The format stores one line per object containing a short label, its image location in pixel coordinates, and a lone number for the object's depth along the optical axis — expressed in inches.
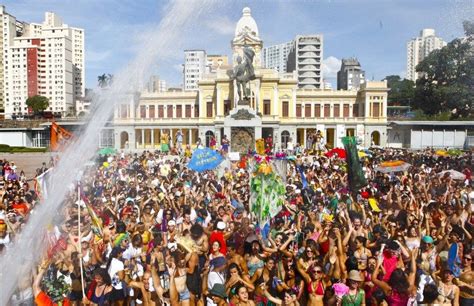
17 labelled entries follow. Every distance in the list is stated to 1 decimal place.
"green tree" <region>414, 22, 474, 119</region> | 1790.1
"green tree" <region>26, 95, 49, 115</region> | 3418.8
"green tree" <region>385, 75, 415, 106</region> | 3027.8
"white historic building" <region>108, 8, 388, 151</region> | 2228.1
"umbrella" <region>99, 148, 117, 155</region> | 676.4
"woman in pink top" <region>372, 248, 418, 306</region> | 227.0
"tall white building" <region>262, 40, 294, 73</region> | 6053.2
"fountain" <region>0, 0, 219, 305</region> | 230.4
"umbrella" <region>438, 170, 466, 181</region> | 601.9
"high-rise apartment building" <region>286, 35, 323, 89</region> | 4402.1
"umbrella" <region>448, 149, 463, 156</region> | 1194.1
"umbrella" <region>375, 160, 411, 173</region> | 638.5
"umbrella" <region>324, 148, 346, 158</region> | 933.2
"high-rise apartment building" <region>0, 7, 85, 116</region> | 4352.9
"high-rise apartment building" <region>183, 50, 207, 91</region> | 4539.9
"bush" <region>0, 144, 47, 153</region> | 1918.6
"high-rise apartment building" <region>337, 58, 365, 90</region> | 4114.7
